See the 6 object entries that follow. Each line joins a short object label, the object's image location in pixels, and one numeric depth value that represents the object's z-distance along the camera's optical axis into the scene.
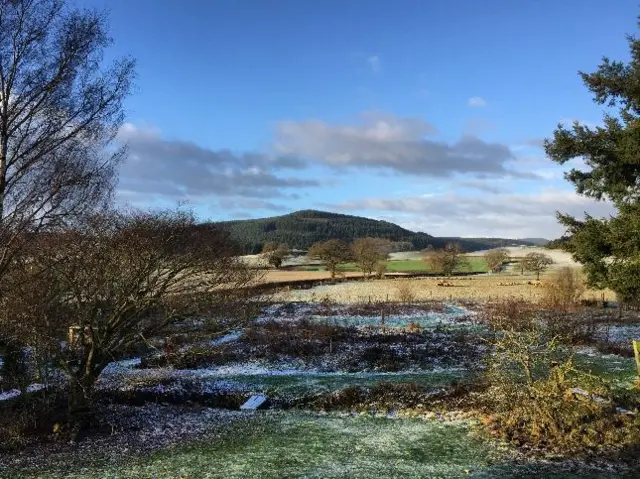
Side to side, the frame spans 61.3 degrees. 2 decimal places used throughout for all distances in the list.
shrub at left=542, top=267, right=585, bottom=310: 33.06
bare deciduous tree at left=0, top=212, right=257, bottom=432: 10.34
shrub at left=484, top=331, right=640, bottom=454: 9.97
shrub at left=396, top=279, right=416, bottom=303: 39.07
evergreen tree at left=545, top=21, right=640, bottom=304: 15.98
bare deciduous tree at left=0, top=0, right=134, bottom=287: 11.99
